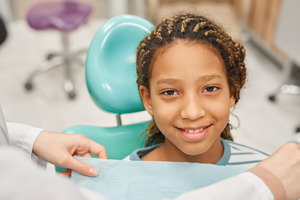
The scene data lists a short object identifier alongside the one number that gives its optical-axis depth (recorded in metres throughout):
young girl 0.80
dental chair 1.14
